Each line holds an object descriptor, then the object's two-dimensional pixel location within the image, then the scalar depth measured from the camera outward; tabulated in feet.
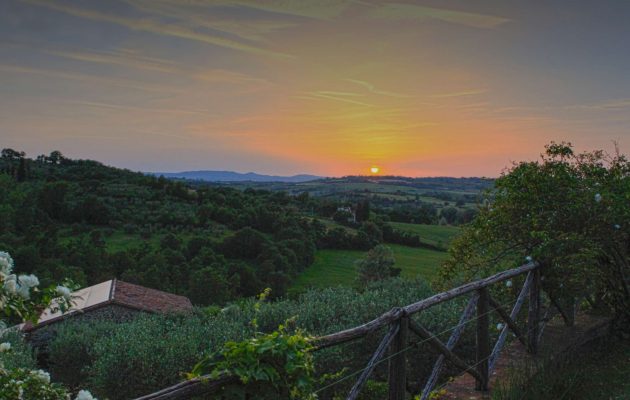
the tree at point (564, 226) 21.47
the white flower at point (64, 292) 9.01
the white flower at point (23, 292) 8.46
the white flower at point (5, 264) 8.48
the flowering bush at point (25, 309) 8.31
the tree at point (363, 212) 291.32
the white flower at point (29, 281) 8.48
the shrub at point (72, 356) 45.96
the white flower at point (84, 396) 7.89
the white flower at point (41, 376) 9.10
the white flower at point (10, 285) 8.23
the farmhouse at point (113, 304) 67.00
